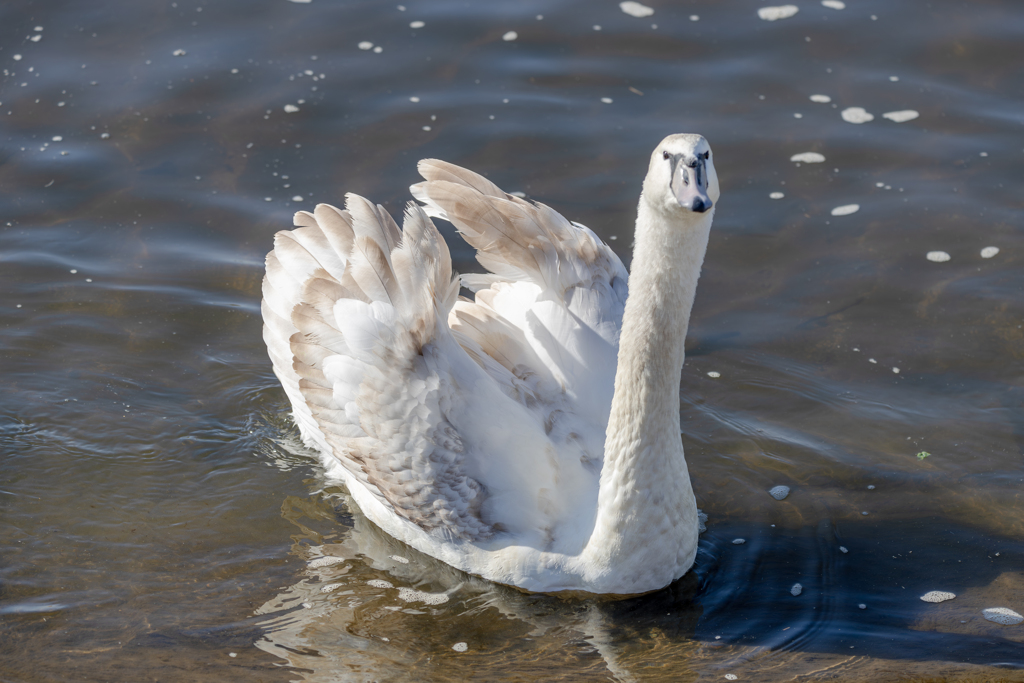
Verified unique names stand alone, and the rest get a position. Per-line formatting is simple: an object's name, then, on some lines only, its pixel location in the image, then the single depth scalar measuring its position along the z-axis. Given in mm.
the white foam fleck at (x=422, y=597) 10906
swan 9812
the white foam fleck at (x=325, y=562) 11445
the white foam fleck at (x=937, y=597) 10900
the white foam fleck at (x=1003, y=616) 10570
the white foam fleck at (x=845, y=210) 17141
